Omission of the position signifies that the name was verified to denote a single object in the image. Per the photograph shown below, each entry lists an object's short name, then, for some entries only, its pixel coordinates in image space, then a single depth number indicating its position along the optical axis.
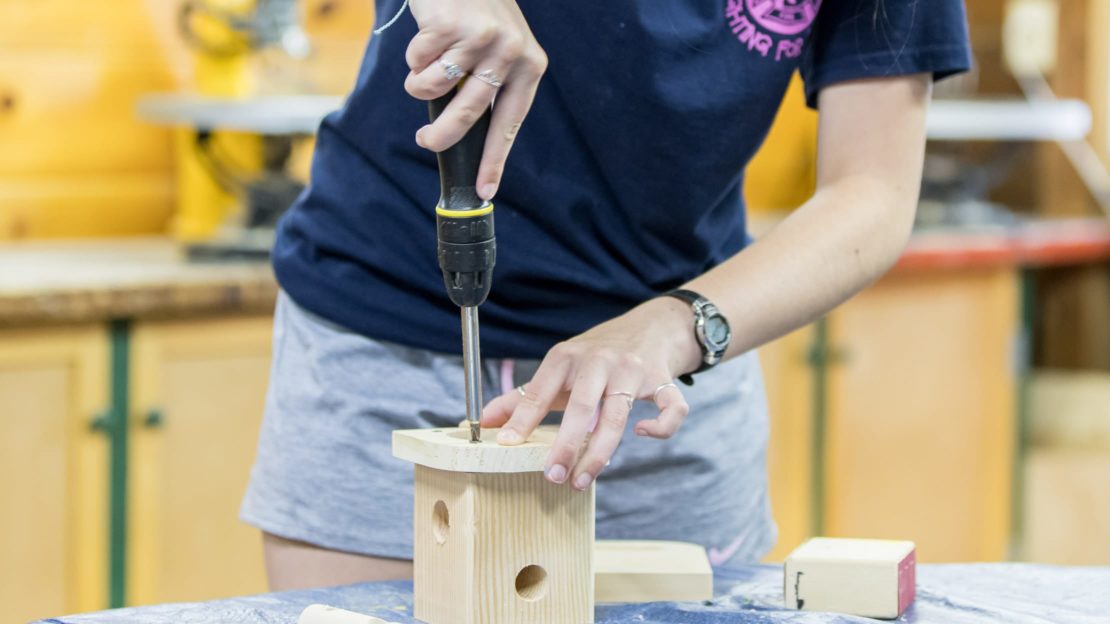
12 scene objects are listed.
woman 2.22
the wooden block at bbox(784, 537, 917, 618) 2.10
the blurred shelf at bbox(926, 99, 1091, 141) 4.95
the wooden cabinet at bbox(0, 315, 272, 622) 3.18
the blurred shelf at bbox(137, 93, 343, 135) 3.64
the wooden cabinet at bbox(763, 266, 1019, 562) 4.61
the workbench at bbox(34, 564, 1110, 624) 2.09
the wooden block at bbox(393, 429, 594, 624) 2.06
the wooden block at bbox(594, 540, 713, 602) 2.14
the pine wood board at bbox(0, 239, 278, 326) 3.09
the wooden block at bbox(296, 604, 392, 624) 2.02
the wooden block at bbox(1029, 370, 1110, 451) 5.59
